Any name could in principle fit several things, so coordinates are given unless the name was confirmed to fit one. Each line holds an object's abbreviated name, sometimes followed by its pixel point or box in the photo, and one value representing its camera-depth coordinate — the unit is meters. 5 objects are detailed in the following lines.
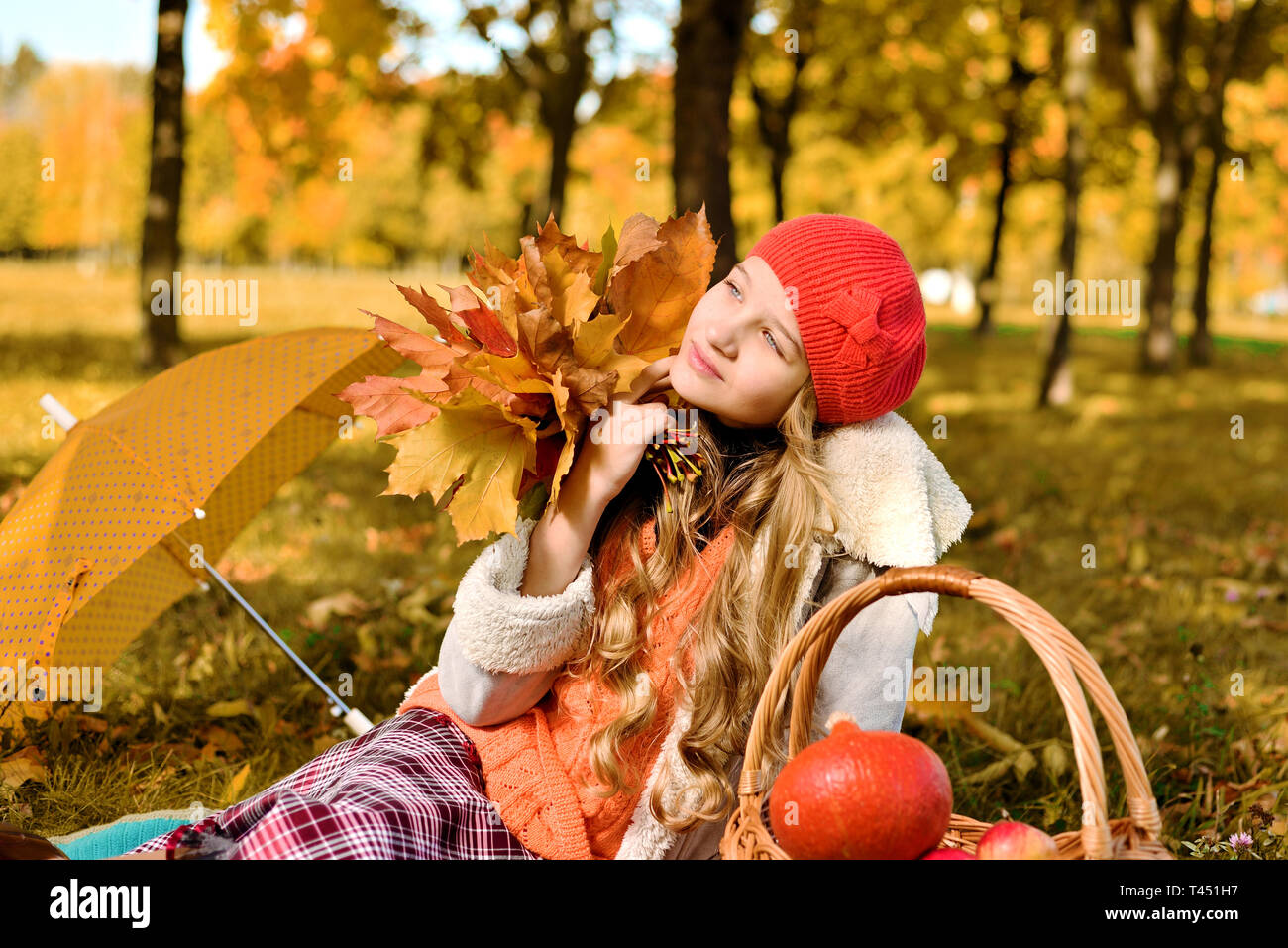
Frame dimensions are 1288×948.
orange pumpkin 1.77
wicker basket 1.70
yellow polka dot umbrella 2.37
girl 2.12
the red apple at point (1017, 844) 1.78
